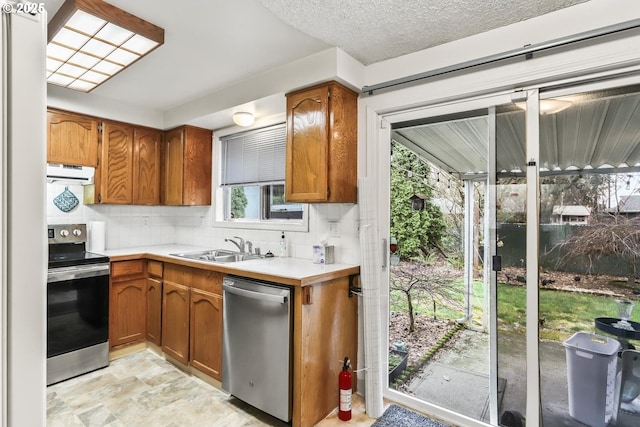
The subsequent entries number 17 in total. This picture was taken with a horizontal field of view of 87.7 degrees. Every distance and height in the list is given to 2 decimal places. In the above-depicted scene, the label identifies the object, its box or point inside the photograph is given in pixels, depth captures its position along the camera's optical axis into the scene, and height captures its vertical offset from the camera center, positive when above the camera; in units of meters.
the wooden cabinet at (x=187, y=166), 3.56 +0.52
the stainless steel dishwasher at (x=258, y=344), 2.05 -0.86
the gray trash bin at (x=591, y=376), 1.73 -0.86
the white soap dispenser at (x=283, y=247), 2.94 -0.30
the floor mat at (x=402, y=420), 2.13 -1.35
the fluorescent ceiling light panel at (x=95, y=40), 1.80 +1.07
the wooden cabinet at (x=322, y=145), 2.34 +0.50
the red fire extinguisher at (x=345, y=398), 2.19 -1.22
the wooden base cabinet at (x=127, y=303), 3.01 -0.84
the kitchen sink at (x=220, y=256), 3.15 -0.41
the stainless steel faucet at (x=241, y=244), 3.26 -0.30
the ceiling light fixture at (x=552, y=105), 1.85 +0.61
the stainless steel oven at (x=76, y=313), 2.60 -0.82
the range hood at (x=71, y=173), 2.92 +0.36
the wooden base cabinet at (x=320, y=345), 2.02 -0.87
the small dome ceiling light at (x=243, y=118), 2.96 +0.85
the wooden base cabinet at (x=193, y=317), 2.53 -0.85
